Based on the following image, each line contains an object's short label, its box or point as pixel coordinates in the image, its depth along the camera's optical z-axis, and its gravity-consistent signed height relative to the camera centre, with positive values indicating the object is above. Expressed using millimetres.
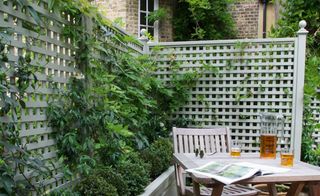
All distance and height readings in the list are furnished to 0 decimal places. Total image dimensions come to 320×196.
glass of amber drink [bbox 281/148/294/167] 2236 -507
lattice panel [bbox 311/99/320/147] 5113 -474
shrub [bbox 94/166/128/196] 2498 -717
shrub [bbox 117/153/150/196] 2683 -758
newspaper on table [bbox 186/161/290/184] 1820 -511
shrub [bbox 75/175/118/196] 2283 -721
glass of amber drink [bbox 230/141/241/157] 2602 -534
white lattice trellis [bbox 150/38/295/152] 4691 +36
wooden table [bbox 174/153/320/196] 1902 -557
